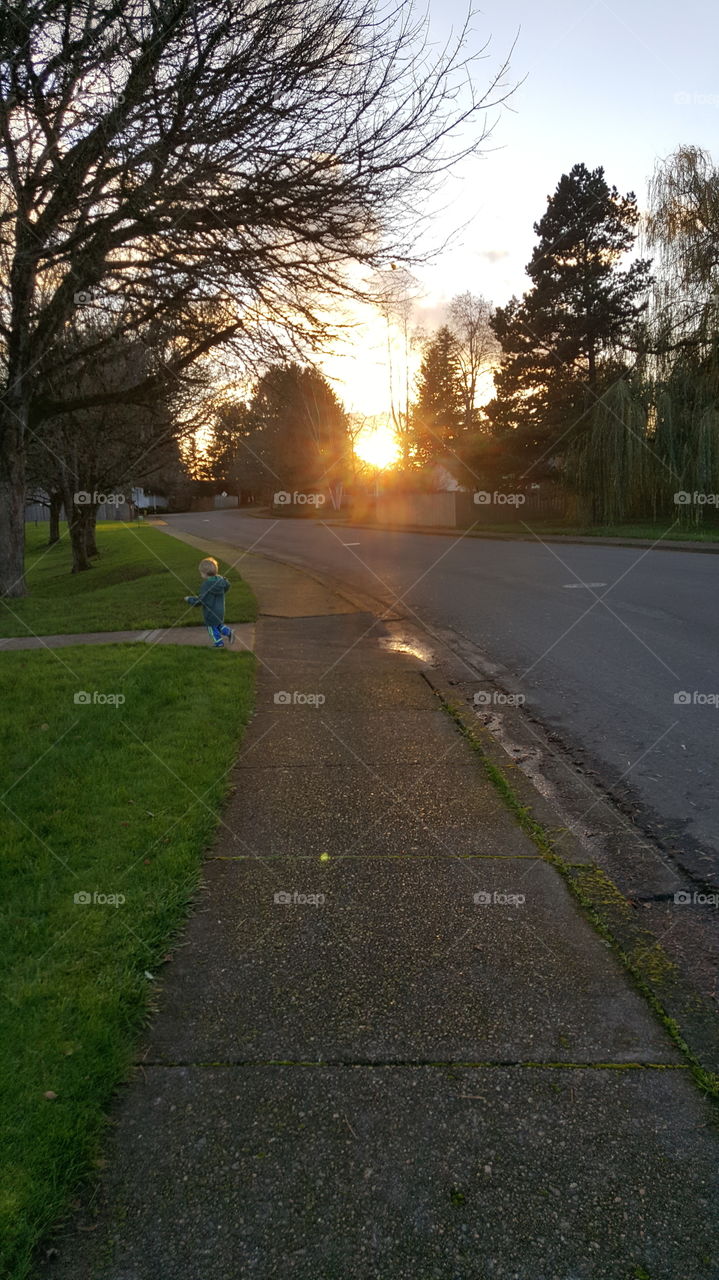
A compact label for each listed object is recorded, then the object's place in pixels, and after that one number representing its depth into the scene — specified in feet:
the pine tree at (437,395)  172.96
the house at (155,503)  282.56
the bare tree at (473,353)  167.63
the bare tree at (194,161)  23.89
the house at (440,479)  168.55
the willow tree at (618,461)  85.40
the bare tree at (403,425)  175.01
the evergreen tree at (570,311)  114.83
